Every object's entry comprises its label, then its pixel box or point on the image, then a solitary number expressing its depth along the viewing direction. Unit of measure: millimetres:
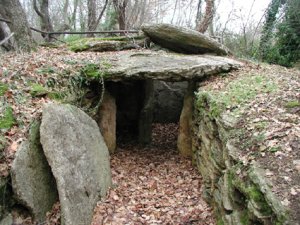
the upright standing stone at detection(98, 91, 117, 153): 7043
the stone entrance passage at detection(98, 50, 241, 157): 6426
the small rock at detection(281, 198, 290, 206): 2752
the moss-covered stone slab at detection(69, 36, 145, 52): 8461
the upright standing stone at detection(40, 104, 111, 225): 4191
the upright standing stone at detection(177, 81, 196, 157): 6996
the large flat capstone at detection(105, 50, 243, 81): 6387
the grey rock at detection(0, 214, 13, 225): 3727
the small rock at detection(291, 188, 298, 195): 2867
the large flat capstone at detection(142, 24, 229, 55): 7680
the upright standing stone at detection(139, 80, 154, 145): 8297
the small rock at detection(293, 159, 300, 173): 3176
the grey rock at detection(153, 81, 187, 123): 10031
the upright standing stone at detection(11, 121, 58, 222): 3932
